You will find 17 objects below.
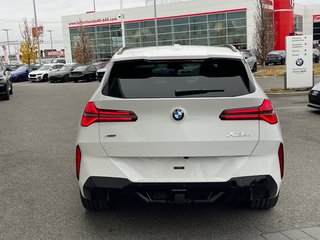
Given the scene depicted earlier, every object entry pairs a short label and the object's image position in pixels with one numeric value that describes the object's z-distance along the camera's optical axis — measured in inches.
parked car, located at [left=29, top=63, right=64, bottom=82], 1422.2
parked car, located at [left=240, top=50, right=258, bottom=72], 1120.7
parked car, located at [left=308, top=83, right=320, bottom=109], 422.0
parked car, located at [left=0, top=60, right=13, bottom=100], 666.8
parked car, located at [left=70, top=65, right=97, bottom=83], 1269.7
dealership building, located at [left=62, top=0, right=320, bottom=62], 2068.2
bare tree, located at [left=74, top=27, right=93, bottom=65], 1878.7
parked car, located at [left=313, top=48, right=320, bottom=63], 1496.1
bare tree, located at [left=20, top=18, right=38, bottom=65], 2199.8
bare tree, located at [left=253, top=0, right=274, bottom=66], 1289.4
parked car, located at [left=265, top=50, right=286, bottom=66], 1434.5
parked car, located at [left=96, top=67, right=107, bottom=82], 1182.3
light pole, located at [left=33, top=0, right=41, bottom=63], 2020.7
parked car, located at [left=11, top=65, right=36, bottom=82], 1475.1
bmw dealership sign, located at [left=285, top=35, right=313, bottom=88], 642.2
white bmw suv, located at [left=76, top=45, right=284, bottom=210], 135.6
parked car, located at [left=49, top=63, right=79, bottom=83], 1330.0
